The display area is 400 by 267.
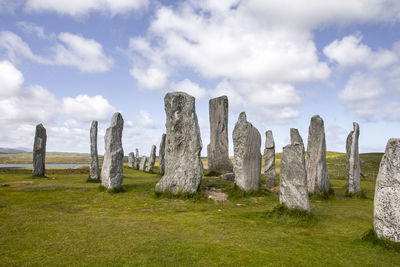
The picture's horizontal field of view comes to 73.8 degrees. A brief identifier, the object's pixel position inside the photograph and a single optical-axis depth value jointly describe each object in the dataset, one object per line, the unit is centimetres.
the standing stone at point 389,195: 611
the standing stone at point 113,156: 1472
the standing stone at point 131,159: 4103
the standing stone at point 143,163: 3306
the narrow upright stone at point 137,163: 3840
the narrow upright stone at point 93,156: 1962
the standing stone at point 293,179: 866
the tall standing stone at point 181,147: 1285
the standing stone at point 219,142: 2084
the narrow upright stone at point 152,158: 2981
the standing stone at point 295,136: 1450
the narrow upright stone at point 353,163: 1427
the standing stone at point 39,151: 2186
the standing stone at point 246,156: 1327
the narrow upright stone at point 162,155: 2461
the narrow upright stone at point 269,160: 1786
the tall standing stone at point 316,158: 1384
